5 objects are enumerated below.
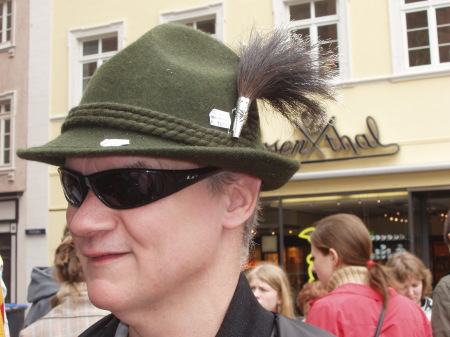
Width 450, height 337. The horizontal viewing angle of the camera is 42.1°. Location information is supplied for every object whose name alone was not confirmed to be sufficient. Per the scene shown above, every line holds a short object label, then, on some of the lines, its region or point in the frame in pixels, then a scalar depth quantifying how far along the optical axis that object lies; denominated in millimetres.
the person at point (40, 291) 4291
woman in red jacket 2963
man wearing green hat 1225
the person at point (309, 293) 4936
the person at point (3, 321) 1681
